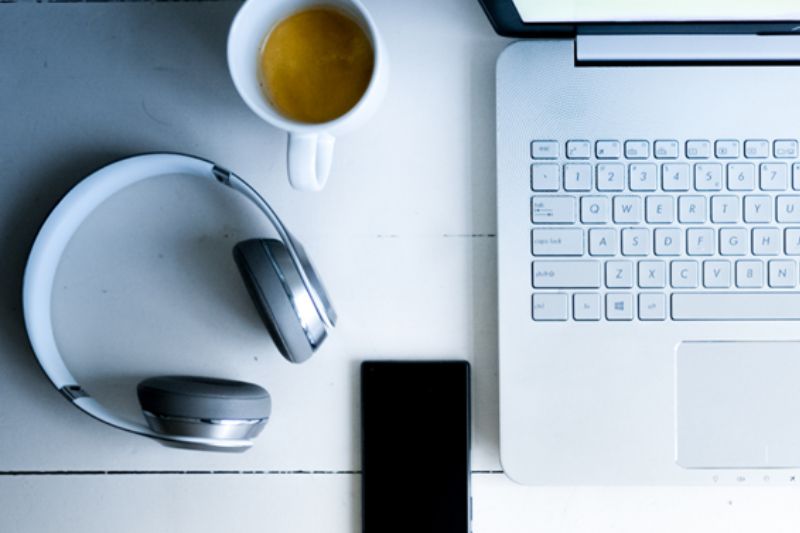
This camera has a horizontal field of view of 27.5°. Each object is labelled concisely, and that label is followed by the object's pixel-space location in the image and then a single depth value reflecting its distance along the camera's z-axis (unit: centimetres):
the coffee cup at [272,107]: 91
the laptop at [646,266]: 95
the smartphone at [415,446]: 97
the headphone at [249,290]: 93
